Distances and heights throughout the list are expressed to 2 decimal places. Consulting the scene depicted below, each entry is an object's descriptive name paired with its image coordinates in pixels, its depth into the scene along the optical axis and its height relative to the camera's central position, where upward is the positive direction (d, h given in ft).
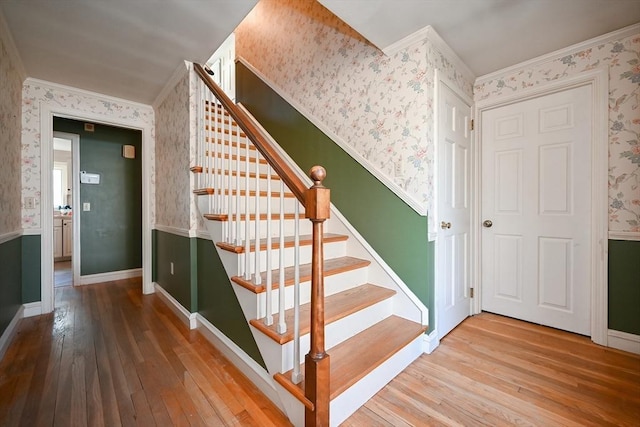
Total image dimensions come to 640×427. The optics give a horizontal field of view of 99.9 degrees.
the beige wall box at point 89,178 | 11.24 +1.41
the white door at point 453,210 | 6.41 +0.01
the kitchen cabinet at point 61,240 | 16.20 -1.75
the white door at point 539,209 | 6.63 +0.03
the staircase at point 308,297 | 3.72 -1.73
